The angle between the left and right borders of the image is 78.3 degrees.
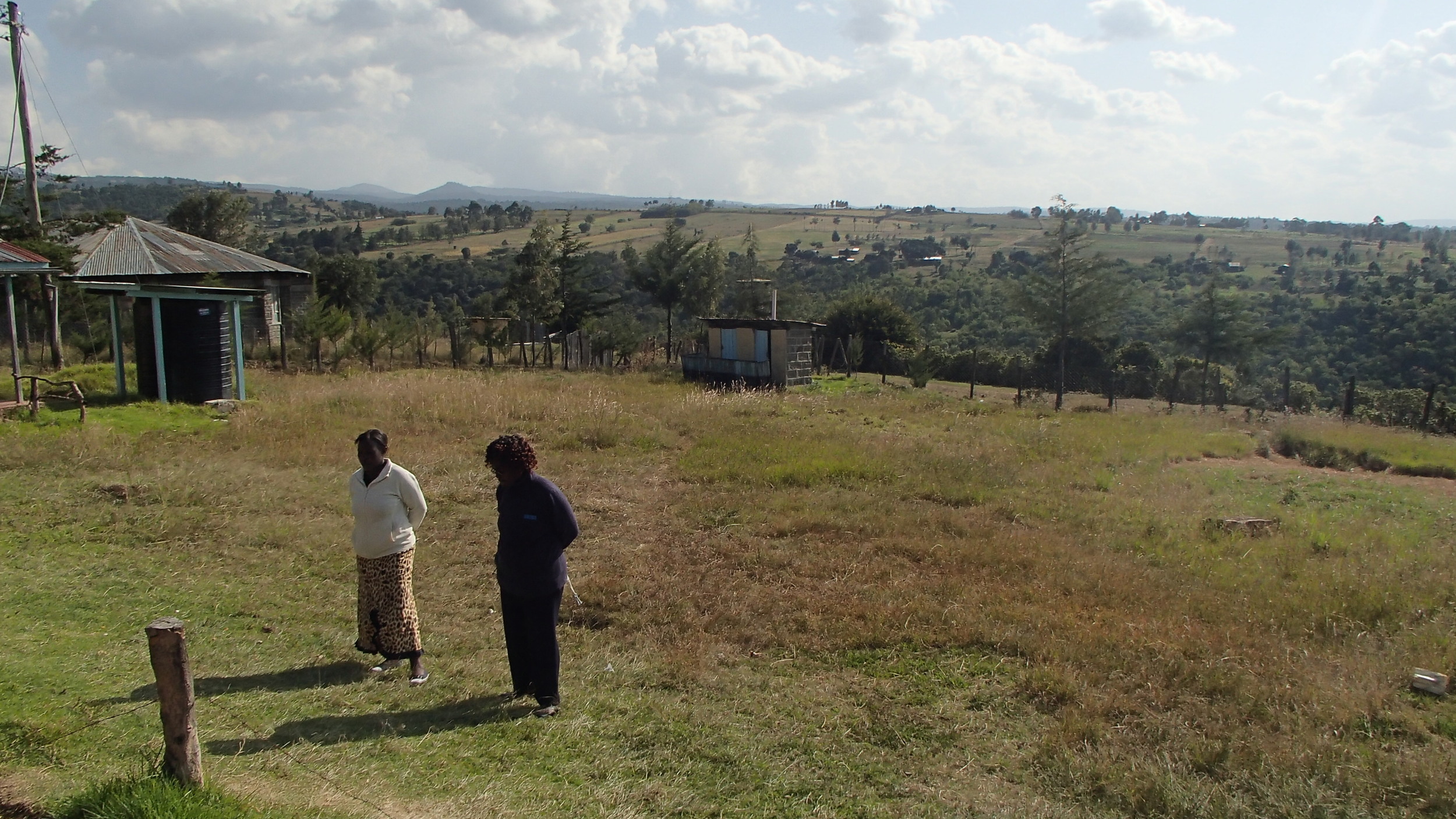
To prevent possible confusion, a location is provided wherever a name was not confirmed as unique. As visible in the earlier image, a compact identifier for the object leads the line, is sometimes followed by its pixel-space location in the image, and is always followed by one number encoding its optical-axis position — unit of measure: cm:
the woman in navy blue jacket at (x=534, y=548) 486
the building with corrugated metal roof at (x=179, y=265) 2077
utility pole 1816
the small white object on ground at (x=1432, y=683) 538
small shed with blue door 2366
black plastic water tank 1573
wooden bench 1292
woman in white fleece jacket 532
